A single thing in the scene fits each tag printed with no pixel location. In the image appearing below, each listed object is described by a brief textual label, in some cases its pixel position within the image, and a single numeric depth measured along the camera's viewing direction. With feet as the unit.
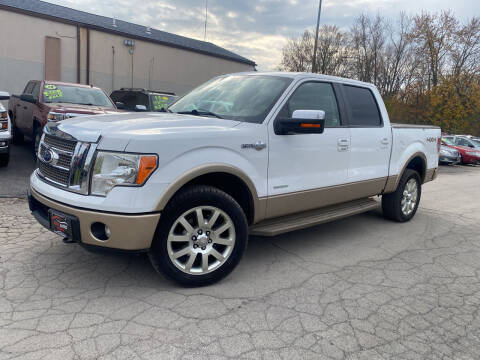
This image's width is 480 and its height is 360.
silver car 61.77
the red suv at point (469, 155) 65.16
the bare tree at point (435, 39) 100.94
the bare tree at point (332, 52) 133.69
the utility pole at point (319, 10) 62.88
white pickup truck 9.76
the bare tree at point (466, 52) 101.30
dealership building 53.71
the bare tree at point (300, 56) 138.72
